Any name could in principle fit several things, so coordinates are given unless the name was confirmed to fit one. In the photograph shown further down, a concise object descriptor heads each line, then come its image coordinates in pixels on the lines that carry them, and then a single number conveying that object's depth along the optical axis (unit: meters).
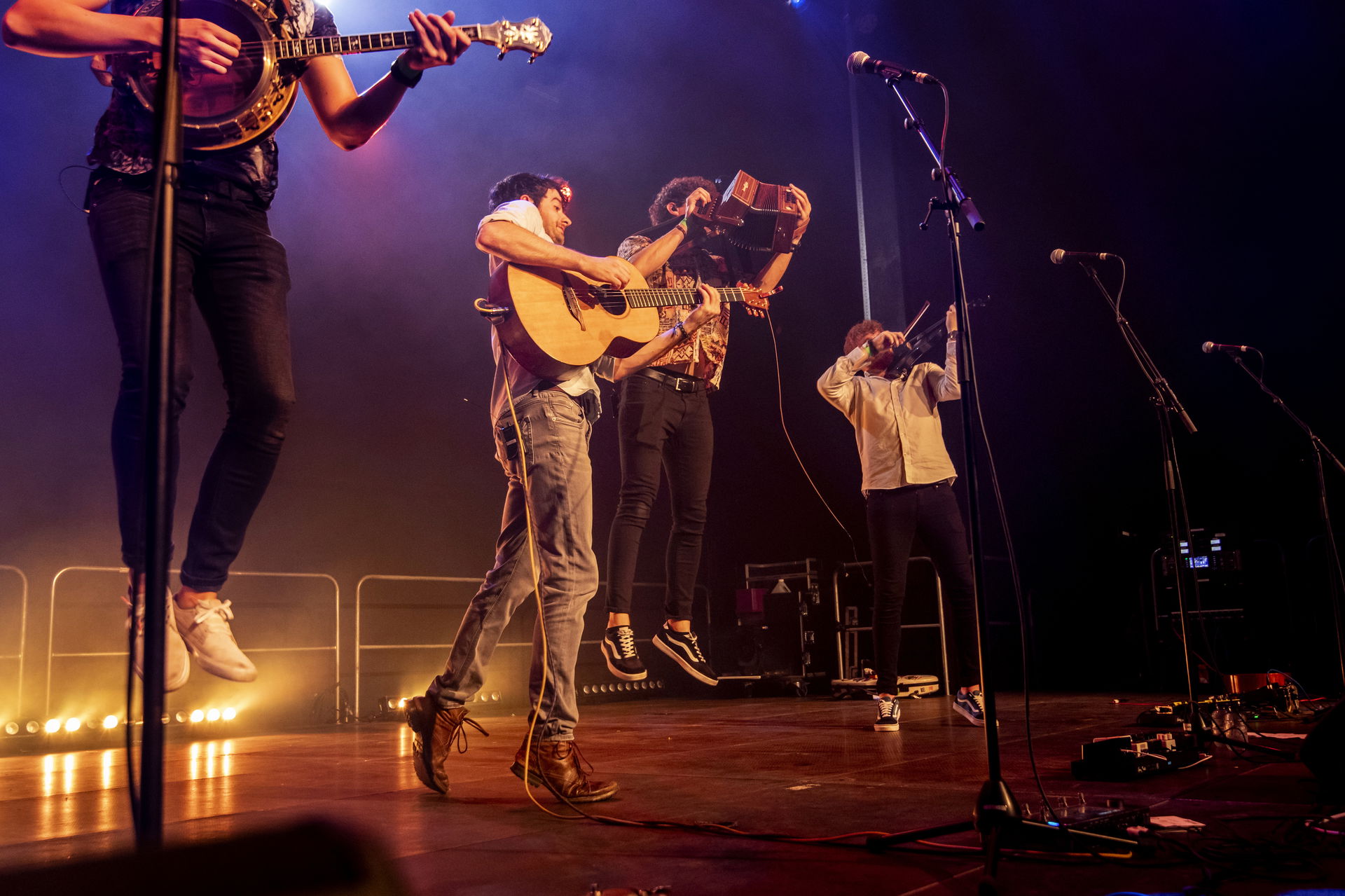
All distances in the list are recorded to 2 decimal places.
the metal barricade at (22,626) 5.66
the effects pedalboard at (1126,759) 2.69
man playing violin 4.82
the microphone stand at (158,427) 1.16
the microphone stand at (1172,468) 3.37
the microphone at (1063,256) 3.97
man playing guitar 2.64
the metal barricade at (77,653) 5.83
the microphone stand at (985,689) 1.71
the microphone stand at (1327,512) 4.95
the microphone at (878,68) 2.60
